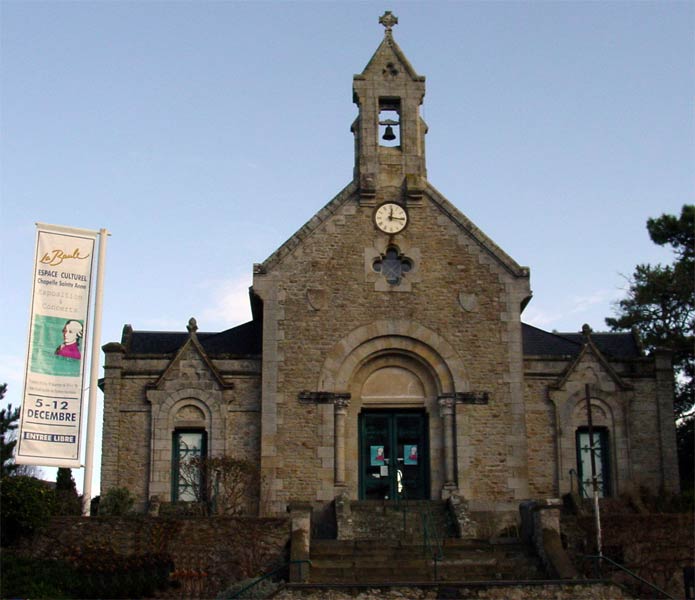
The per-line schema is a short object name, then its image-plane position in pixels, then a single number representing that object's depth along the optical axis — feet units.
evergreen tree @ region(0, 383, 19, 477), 124.77
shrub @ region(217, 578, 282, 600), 70.64
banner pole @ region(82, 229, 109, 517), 82.94
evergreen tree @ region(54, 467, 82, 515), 84.43
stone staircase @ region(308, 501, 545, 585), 74.08
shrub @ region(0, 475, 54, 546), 78.23
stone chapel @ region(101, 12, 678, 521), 91.45
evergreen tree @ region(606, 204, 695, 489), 116.67
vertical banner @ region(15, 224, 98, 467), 81.87
